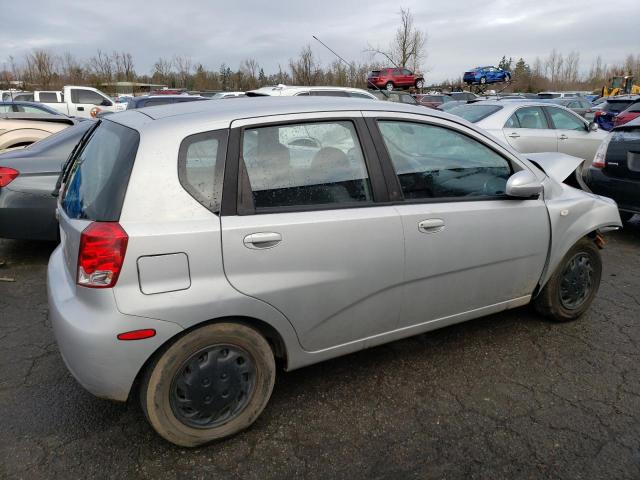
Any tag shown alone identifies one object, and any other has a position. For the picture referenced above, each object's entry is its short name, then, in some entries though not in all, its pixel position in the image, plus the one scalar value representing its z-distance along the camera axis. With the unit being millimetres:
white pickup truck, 19125
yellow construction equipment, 24828
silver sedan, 7918
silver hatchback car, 2098
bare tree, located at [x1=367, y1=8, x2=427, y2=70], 30953
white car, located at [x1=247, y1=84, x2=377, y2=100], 8359
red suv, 27578
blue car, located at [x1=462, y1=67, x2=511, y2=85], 33344
